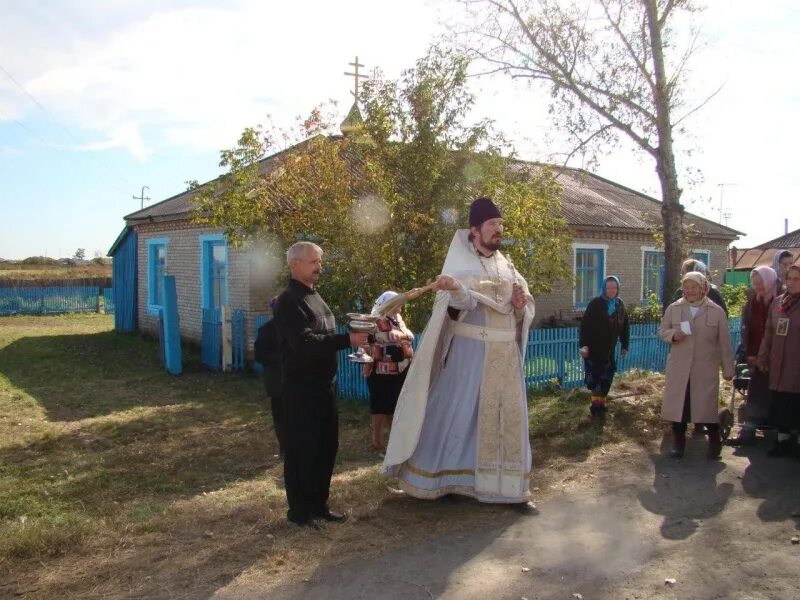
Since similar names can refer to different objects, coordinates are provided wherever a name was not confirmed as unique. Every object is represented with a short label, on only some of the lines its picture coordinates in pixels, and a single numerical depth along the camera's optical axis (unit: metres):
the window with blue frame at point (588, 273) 19.28
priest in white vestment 5.14
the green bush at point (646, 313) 18.61
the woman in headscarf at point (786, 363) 6.46
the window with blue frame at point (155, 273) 18.12
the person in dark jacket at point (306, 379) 4.53
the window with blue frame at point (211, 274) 15.09
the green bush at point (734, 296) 20.86
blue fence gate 13.60
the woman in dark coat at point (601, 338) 8.14
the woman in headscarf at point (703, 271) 7.35
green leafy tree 8.98
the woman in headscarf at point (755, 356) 6.98
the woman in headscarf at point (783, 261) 8.14
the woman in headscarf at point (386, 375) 7.19
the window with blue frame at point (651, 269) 20.98
